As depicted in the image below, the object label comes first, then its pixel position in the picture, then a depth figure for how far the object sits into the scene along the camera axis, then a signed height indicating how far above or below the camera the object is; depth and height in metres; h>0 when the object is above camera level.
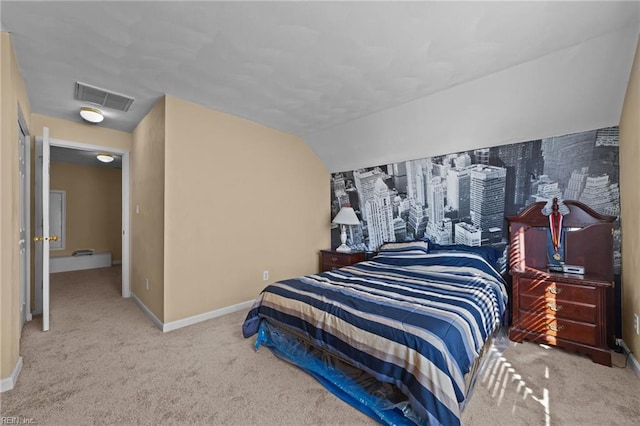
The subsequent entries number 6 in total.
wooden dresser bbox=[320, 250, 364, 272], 4.02 -0.70
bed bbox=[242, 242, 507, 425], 1.41 -0.76
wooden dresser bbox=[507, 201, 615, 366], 2.19 -0.68
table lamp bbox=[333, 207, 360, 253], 4.19 -0.11
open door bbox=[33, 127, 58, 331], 2.72 -0.15
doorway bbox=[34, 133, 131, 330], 3.68 +0.16
